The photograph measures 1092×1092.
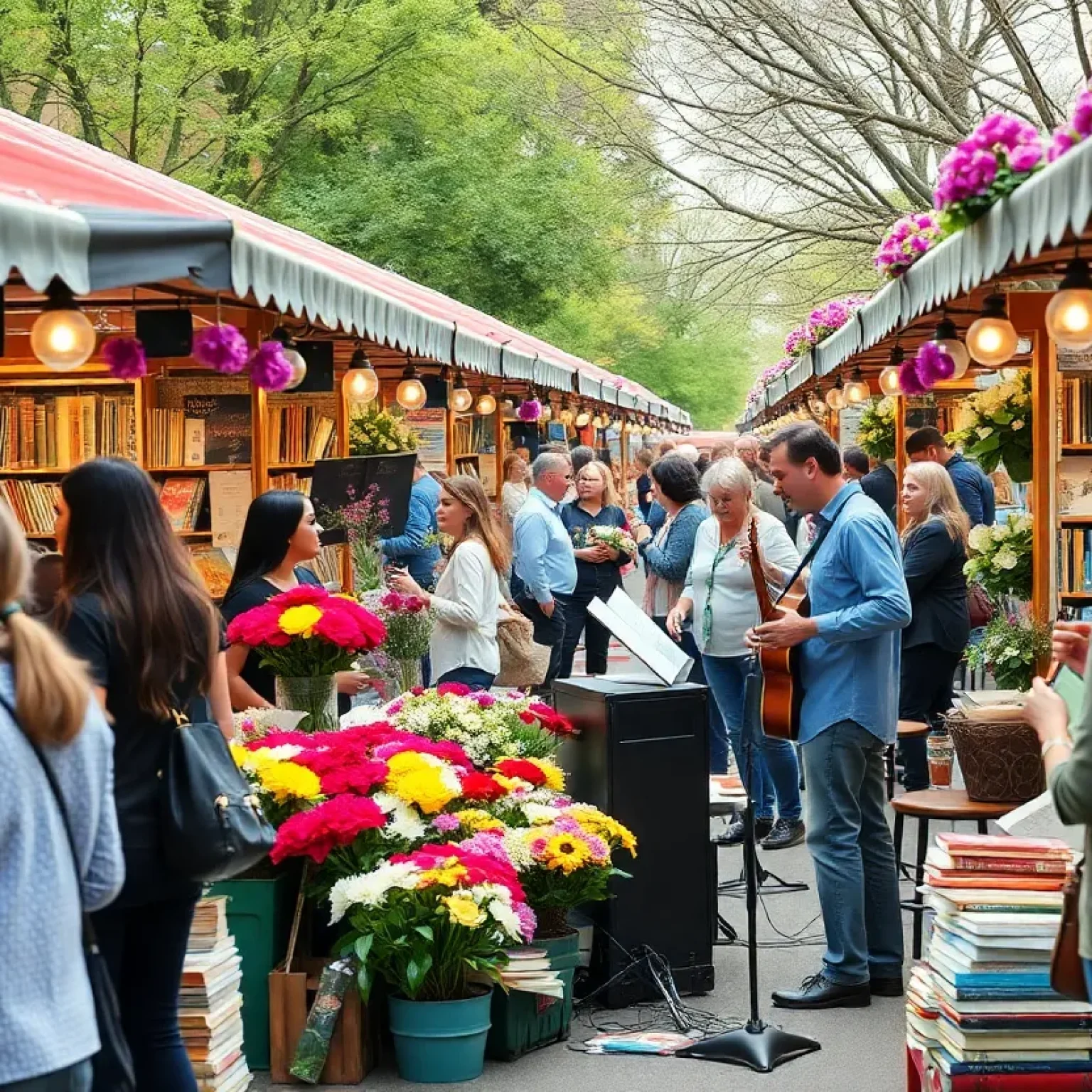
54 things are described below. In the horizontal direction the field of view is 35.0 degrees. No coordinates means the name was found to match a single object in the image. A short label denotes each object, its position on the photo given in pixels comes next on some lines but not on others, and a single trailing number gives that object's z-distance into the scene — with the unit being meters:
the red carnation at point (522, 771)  6.43
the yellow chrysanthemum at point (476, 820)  6.04
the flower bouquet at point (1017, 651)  8.34
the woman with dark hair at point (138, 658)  3.96
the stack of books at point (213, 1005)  5.12
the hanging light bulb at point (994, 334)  6.83
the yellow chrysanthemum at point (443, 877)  5.58
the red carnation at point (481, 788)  6.12
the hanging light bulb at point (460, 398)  13.60
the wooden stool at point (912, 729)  8.74
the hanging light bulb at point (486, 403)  16.17
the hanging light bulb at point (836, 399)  17.34
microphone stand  5.83
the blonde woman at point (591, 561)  13.45
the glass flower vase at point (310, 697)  6.52
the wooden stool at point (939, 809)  6.23
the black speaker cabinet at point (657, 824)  6.57
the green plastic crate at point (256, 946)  5.82
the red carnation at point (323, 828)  5.68
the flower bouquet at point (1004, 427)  9.02
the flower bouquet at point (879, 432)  16.12
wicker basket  6.23
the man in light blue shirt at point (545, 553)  12.41
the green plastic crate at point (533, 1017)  5.91
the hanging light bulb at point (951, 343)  7.69
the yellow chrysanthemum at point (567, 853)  5.89
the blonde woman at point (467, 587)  8.62
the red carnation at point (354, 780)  5.88
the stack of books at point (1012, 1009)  4.77
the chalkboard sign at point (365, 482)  9.05
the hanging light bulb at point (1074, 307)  5.80
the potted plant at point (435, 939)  5.57
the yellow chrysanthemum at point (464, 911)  5.49
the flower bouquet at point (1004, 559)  8.93
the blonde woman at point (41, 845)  2.90
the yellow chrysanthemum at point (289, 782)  5.82
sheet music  6.73
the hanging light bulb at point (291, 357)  7.46
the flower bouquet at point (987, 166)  5.30
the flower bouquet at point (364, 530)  8.62
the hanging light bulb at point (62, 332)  5.34
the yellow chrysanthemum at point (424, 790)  5.89
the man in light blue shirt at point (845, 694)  6.27
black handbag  3.95
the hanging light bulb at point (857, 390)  15.87
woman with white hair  8.77
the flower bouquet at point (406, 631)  7.64
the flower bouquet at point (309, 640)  6.27
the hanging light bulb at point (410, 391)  11.02
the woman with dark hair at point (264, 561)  6.82
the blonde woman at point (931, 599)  9.38
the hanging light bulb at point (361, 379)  9.43
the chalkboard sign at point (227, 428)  9.55
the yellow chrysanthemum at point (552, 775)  6.53
